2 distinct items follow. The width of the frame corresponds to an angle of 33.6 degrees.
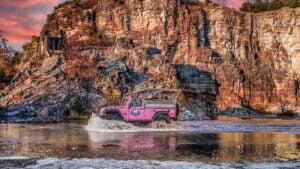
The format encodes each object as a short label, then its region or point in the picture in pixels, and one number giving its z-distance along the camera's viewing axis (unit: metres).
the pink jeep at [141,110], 32.00
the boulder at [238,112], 81.38
